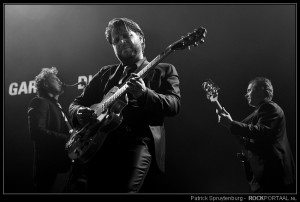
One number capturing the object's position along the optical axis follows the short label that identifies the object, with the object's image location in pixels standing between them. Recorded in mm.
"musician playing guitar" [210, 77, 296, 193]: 2746
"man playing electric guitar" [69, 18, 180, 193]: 2422
